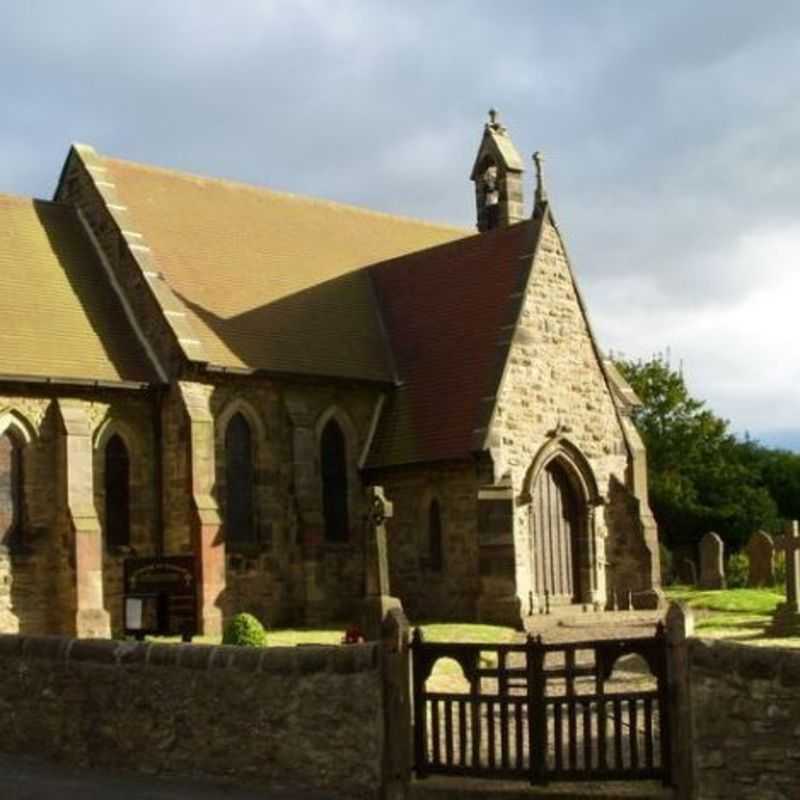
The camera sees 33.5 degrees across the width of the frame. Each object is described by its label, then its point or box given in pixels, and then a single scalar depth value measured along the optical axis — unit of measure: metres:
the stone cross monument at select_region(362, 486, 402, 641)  21.95
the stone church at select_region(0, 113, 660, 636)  25.38
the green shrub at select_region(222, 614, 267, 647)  20.31
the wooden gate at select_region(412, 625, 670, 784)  11.15
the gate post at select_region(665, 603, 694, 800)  11.01
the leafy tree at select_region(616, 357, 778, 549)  56.53
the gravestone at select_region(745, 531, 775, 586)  38.25
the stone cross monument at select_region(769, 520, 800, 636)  24.06
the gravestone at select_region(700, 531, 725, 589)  37.69
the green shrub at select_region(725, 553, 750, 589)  40.31
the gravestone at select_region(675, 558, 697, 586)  44.94
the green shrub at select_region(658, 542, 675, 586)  46.19
